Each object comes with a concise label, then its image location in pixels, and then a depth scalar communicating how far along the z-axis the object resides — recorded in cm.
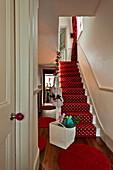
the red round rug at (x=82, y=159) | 145
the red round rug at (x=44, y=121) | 286
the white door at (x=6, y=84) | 74
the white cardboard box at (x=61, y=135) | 182
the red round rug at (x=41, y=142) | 189
